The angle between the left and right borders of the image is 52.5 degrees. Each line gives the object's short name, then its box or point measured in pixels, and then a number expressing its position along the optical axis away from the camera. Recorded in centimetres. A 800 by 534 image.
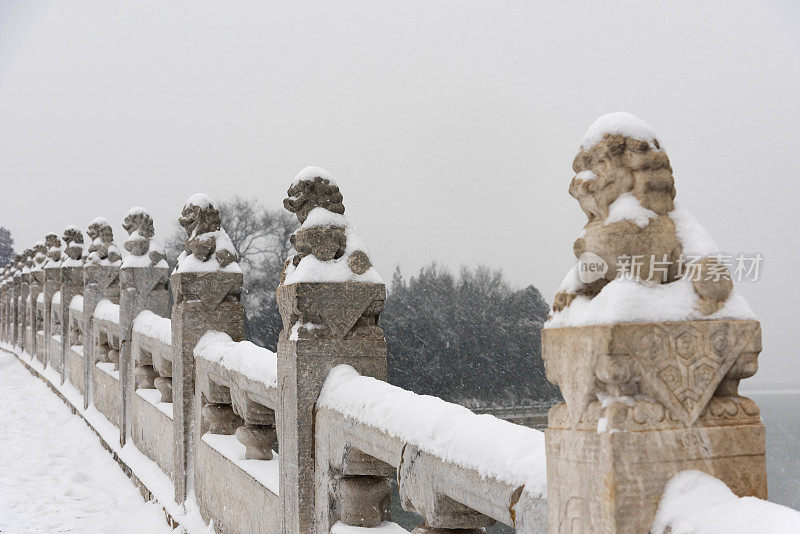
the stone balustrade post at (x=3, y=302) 2090
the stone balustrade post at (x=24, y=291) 1692
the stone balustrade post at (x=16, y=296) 1798
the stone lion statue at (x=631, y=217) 167
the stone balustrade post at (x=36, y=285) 1436
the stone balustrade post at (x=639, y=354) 158
